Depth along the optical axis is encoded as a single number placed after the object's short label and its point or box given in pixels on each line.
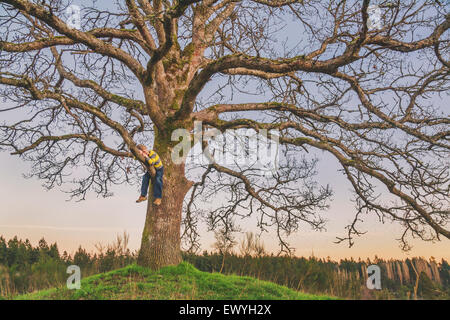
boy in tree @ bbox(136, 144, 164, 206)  7.65
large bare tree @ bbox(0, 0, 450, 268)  7.14
